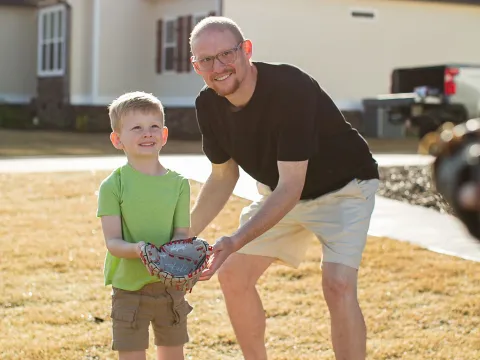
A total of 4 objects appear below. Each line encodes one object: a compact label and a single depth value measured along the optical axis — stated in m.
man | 3.74
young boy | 3.77
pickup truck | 17.81
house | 23.97
